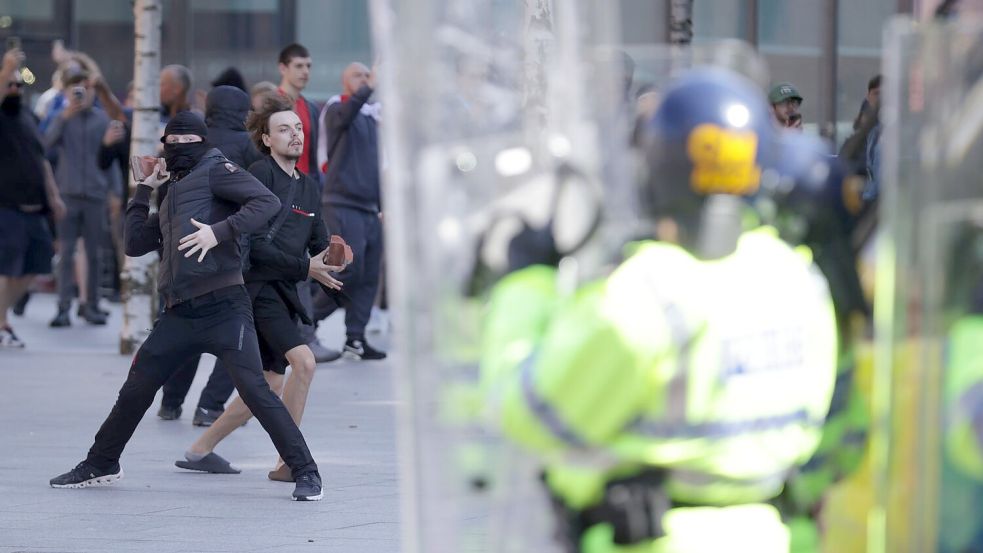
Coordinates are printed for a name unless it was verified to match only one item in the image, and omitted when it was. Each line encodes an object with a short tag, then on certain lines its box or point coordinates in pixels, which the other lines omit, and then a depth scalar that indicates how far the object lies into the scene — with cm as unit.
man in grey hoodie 2761
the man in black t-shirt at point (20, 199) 2525
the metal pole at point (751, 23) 3506
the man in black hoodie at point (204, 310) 1433
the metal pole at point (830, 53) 3432
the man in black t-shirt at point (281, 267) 1553
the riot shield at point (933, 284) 529
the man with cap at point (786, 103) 1639
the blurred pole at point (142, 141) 2387
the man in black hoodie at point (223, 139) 1775
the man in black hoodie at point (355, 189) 2323
